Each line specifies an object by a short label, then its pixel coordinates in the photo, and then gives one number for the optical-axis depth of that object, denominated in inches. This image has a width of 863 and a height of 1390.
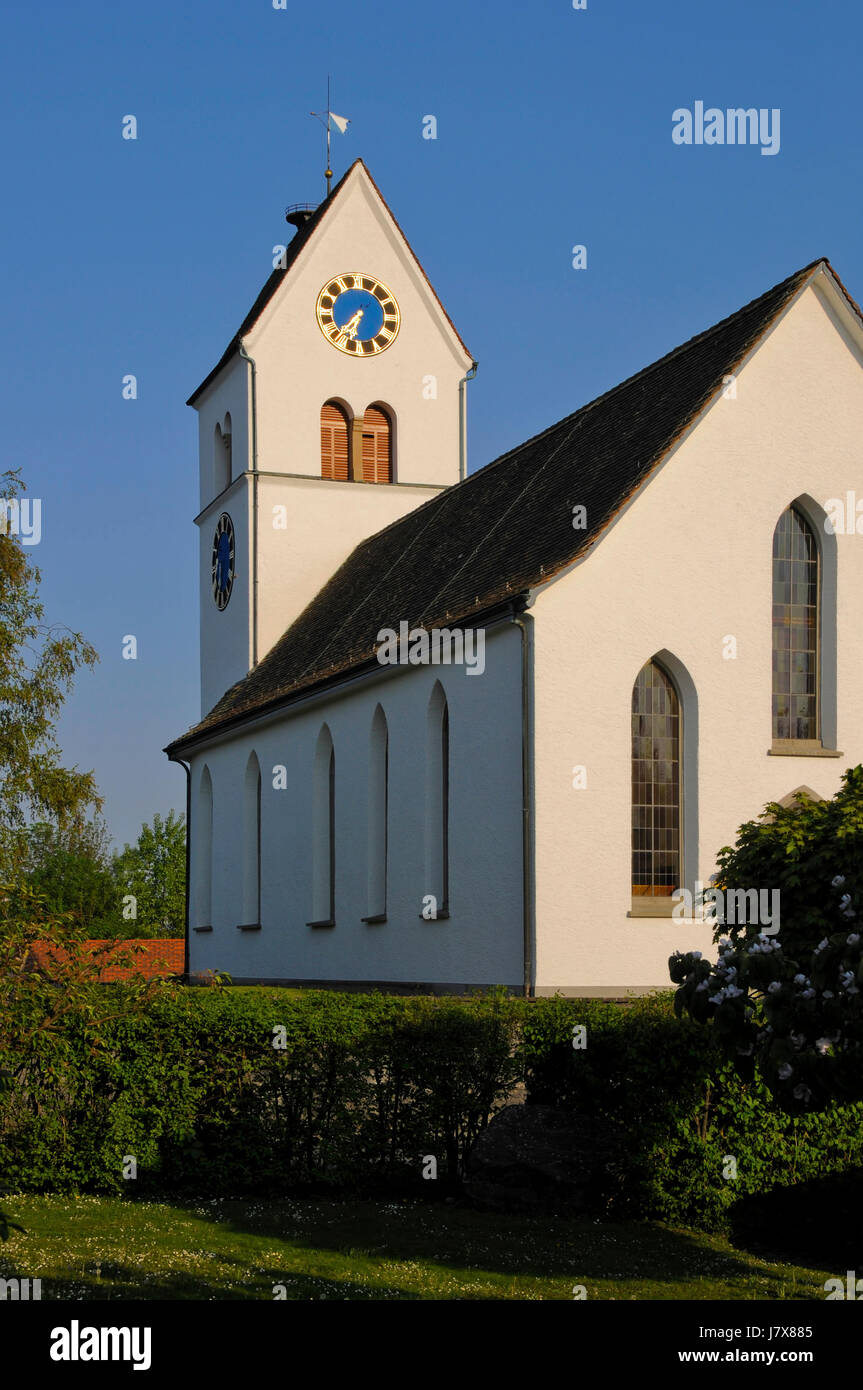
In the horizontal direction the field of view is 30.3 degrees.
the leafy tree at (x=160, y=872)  3686.0
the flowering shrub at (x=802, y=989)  388.5
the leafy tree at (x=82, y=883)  2790.4
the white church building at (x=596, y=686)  824.9
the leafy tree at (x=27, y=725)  1523.1
